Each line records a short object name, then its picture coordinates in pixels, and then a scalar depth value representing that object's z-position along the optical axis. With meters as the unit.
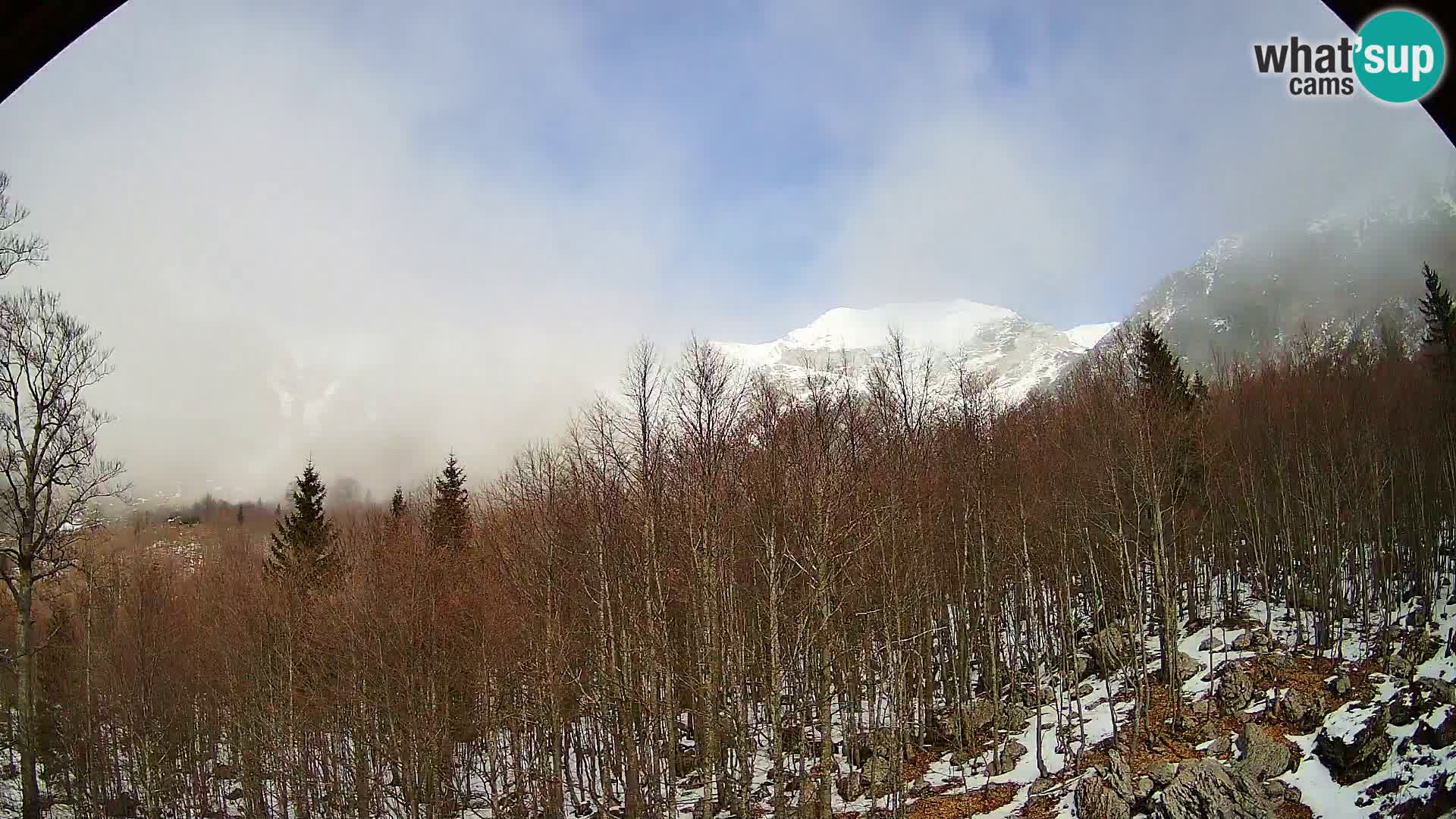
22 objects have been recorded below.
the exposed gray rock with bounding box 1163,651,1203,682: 21.58
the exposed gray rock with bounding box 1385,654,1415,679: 18.61
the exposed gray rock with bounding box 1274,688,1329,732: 17.61
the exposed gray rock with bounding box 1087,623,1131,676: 23.19
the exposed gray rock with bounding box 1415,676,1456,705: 15.80
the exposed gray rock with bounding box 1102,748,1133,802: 15.73
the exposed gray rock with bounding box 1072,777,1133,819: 15.39
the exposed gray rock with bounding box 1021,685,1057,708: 23.44
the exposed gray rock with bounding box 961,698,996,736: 21.52
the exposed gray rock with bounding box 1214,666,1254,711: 19.03
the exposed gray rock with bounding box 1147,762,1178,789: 15.86
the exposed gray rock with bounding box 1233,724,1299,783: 15.76
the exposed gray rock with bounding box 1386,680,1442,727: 16.06
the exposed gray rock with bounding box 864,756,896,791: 19.59
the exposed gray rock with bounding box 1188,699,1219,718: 19.05
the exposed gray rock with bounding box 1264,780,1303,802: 14.95
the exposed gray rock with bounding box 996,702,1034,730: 21.89
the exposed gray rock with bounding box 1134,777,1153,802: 15.67
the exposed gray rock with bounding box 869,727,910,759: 20.30
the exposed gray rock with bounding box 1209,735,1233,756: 16.97
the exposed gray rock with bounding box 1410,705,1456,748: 14.80
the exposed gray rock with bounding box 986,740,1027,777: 19.79
